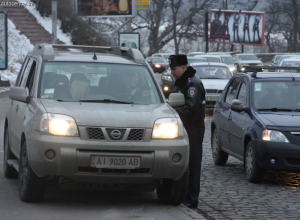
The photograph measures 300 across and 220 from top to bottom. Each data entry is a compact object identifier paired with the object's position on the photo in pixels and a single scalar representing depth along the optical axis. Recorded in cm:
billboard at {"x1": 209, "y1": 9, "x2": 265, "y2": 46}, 7738
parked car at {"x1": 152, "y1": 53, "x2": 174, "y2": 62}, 6705
